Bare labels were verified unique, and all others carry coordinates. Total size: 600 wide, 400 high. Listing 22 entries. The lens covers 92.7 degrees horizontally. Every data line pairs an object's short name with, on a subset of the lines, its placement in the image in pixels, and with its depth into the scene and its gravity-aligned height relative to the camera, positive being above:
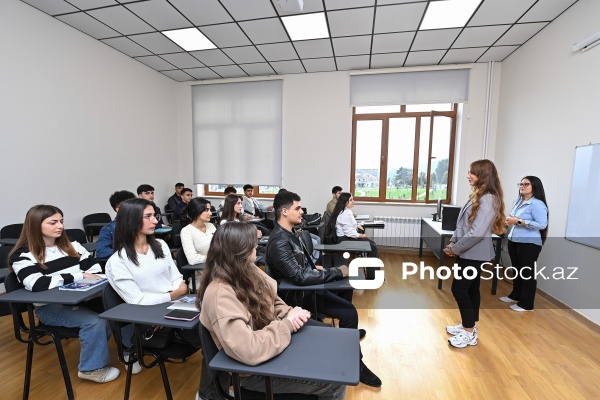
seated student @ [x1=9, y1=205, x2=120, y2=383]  1.86 -0.71
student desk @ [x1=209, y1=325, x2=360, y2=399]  1.02 -0.72
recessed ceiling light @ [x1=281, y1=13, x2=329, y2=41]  3.63 +1.97
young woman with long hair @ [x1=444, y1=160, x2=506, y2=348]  2.33 -0.51
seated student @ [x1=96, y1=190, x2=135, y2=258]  2.65 -0.68
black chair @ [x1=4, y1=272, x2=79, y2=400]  1.77 -1.06
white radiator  5.34 -1.06
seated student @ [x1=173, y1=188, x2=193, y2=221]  5.25 -0.61
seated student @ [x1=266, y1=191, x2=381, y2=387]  1.95 -0.67
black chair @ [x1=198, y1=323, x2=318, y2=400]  1.16 -0.89
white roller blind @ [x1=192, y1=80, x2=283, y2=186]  5.79 +0.83
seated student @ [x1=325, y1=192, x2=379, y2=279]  4.06 -0.68
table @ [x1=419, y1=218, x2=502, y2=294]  3.63 -0.91
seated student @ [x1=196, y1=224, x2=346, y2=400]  1.10 -0.59
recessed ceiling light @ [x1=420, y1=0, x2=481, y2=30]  3.29 +1.99
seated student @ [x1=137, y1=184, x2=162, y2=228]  4.18 -0.32
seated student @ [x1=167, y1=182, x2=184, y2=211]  5.71 -0.55
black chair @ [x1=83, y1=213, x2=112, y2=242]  4.12 -0.77
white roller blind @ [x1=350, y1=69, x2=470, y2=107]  5.02 +1.59
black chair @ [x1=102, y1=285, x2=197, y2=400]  1.62 -1.03
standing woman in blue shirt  3.06 -0.58
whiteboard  2.78 -0.20
